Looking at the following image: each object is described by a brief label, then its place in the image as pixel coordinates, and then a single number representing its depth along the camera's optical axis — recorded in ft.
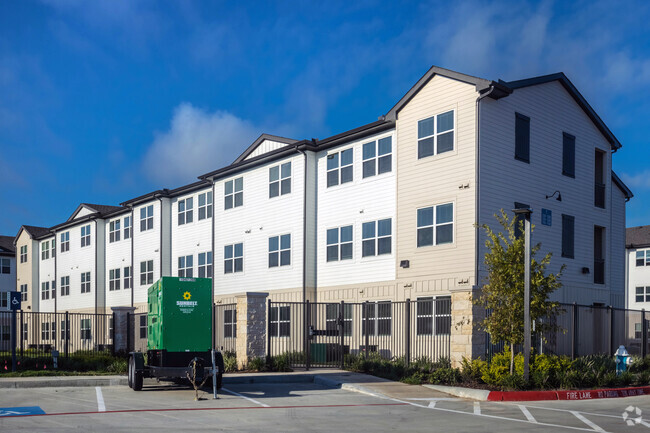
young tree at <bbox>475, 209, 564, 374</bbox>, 57.57
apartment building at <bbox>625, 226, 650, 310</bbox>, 166.30
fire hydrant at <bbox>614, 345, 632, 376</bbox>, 66.03
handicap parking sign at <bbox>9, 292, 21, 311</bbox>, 70.13
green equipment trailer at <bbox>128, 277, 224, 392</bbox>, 53.93
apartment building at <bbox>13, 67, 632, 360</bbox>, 80.12
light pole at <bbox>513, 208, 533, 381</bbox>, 55.57
